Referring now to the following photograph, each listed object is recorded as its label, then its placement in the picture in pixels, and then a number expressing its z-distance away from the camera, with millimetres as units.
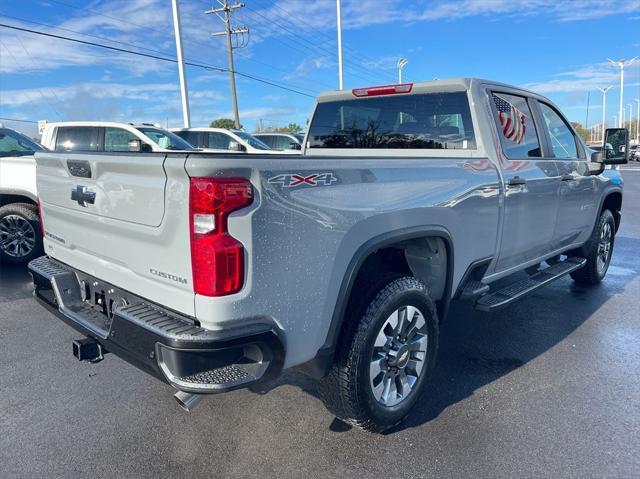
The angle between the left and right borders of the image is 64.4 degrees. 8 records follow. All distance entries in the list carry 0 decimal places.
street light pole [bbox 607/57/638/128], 56062
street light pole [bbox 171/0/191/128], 18375
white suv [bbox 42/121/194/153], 9586
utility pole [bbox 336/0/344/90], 31047
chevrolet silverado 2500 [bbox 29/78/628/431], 2119
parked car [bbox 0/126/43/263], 6465
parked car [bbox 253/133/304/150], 19967
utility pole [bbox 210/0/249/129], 29641
